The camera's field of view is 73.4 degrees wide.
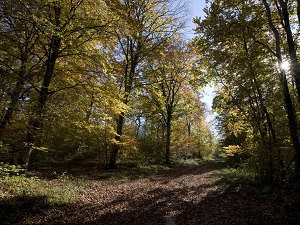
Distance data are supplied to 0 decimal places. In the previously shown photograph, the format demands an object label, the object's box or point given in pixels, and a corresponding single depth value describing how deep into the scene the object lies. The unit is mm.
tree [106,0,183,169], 15691
